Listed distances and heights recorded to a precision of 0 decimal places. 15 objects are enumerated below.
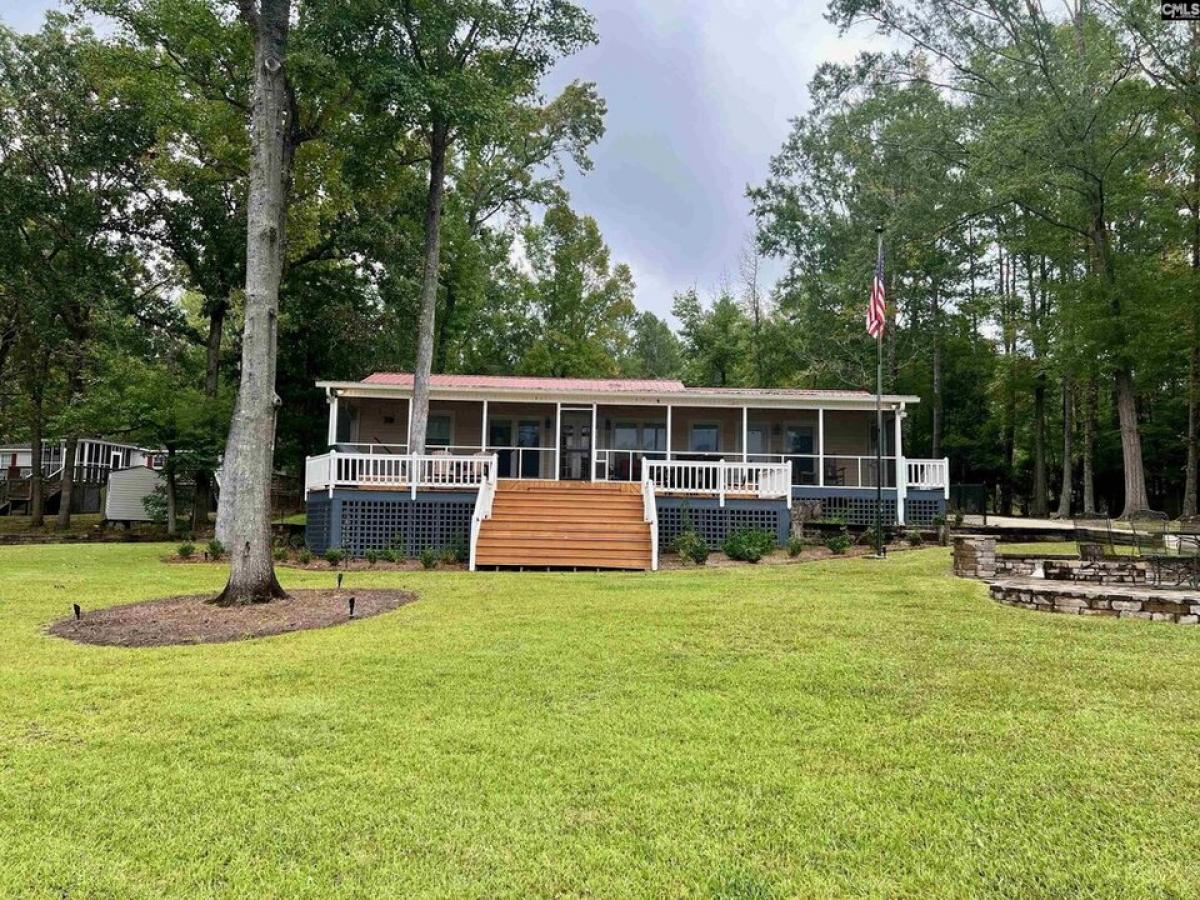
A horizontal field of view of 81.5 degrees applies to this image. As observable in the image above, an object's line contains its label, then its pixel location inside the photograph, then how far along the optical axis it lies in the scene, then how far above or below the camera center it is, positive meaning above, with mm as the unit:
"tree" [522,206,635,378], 30359 +9241
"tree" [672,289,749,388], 32656 +7586
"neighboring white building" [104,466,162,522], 21656 +47
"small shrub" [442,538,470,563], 12328 -1030
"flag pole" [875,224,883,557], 12172 +270
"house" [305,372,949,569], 12734 +605
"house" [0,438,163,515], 25328 +893
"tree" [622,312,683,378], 46916 +10419
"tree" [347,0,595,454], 12594 +8406
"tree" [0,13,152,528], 18094 +8610
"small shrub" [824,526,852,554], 12867 -834
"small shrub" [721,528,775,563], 12102 -833
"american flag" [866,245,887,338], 13391 +3716
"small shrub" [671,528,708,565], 11961 -869
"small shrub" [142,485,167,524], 20703 -335
